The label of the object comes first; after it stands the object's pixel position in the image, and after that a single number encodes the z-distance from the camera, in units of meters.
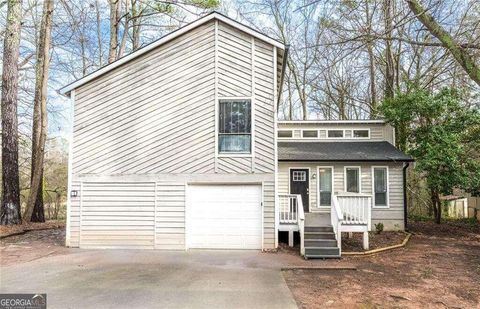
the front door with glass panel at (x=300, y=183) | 13.53
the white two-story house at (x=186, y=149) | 9.68
